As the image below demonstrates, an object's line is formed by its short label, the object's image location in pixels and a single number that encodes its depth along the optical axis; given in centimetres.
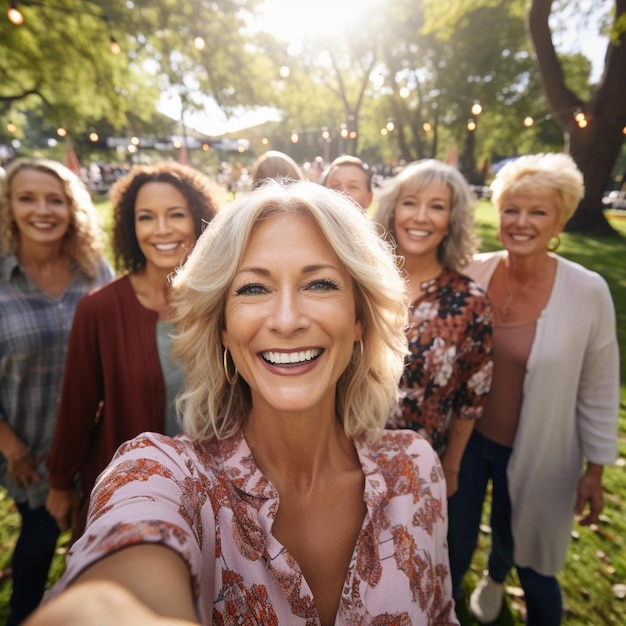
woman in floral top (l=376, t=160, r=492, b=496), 226
